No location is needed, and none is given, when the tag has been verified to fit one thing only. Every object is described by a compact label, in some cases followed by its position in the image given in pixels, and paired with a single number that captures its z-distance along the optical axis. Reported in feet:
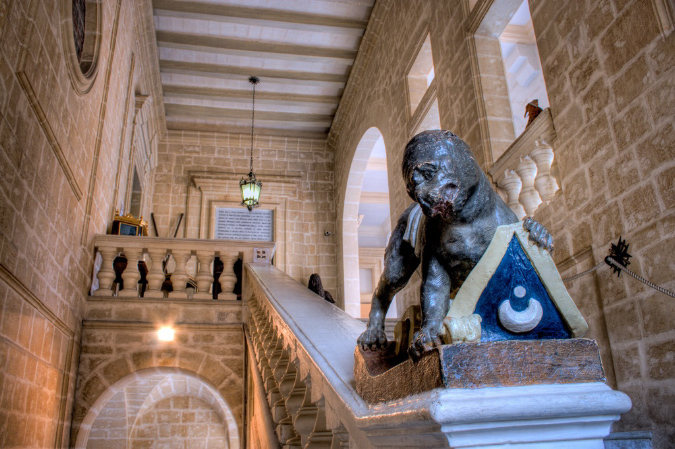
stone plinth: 2.80
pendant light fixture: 28.30
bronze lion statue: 3.66
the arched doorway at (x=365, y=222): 33.22
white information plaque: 35.37
